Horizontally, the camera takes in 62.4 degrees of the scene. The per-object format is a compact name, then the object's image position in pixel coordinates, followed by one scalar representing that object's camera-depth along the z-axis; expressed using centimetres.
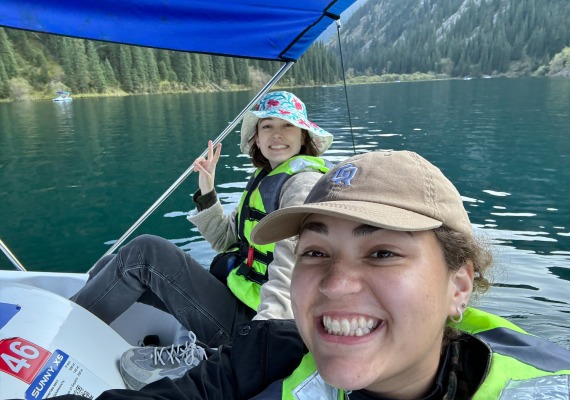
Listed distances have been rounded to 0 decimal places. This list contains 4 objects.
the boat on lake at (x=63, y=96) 5162
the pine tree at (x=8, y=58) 5606
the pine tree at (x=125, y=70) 6012
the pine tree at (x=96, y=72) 5875
